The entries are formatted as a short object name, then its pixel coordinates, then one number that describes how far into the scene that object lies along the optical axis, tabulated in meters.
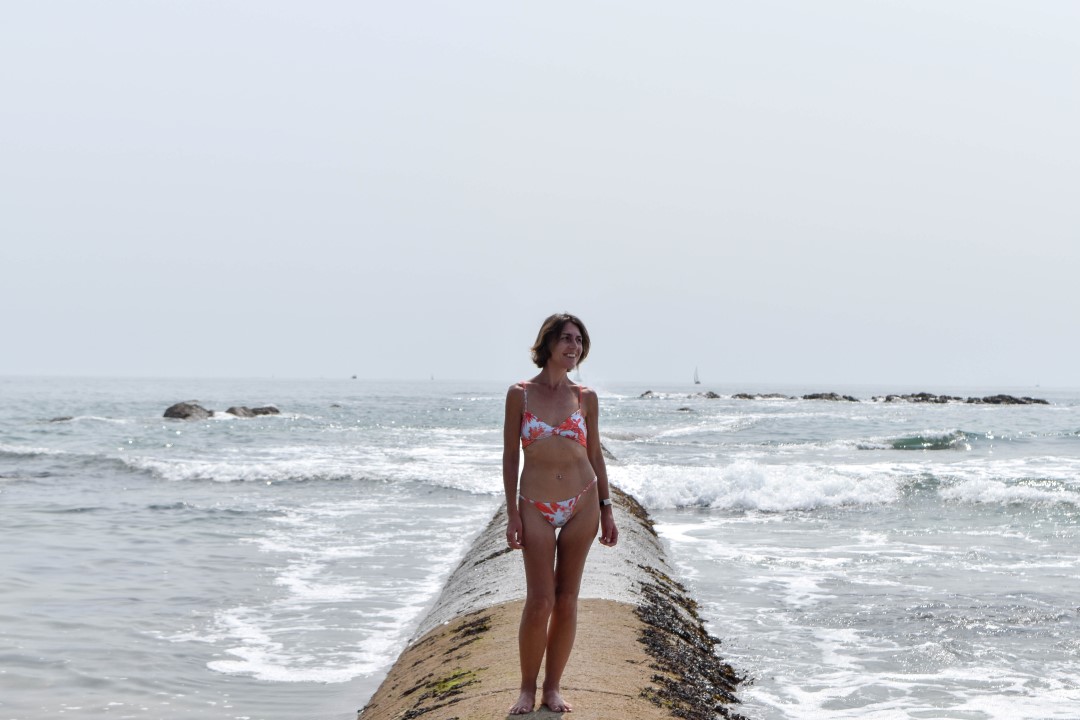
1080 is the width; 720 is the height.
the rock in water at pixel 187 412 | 48.69
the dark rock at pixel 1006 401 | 83.81
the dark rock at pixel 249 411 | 52.59
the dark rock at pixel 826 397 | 92.88
